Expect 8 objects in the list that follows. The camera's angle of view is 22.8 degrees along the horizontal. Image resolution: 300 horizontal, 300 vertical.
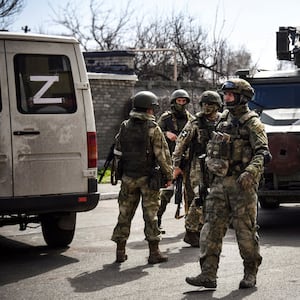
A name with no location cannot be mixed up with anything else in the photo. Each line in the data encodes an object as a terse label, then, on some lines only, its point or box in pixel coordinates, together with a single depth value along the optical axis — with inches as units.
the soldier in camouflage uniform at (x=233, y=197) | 244.5
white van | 293.9
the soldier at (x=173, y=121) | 358.9
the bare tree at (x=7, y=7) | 1063.8
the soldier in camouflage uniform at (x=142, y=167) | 293.7
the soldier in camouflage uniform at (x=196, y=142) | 318.3
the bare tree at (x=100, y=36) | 1649.9
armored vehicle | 356.8
